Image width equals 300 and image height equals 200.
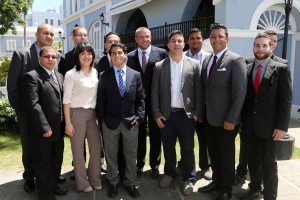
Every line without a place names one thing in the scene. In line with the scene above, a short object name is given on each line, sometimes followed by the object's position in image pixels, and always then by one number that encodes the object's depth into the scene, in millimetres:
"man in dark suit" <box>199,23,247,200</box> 3607
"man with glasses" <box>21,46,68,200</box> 3490
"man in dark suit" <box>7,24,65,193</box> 3922
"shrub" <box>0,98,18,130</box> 7219
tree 18188
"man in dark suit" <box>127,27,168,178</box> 4438
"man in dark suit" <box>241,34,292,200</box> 3471
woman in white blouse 3758
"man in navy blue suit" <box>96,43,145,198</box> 3826
